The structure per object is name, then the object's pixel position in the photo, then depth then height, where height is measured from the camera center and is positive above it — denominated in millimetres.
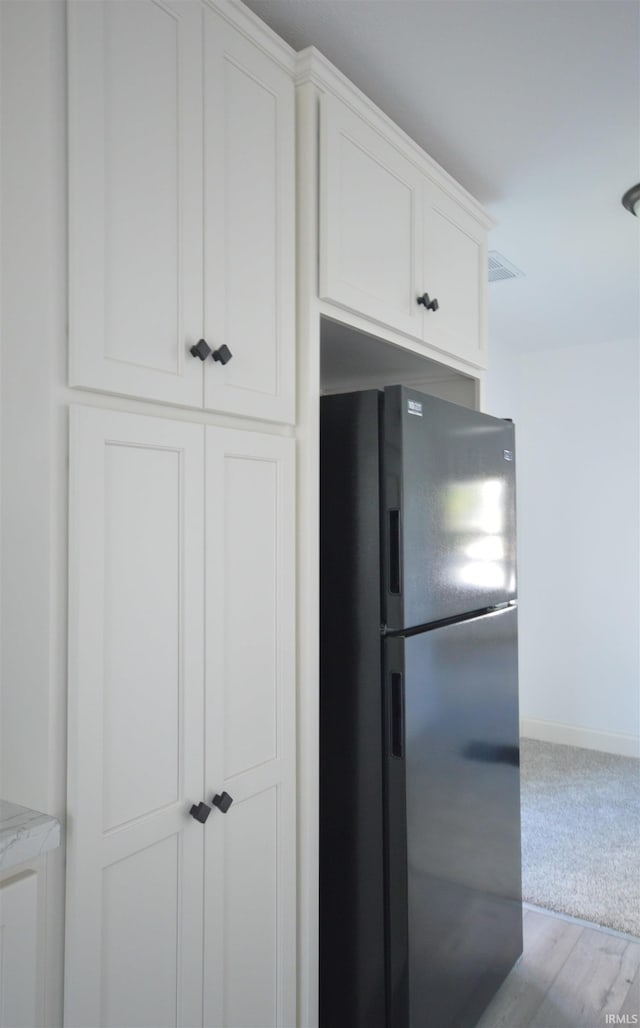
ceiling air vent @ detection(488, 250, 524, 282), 2960 +1117
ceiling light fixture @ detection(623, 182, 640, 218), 2375 +1100
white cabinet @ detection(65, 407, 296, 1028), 1133 -344
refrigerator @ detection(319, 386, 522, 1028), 1620 -435
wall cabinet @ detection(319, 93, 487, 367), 1667 +763
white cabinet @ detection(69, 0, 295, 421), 1146 +584
